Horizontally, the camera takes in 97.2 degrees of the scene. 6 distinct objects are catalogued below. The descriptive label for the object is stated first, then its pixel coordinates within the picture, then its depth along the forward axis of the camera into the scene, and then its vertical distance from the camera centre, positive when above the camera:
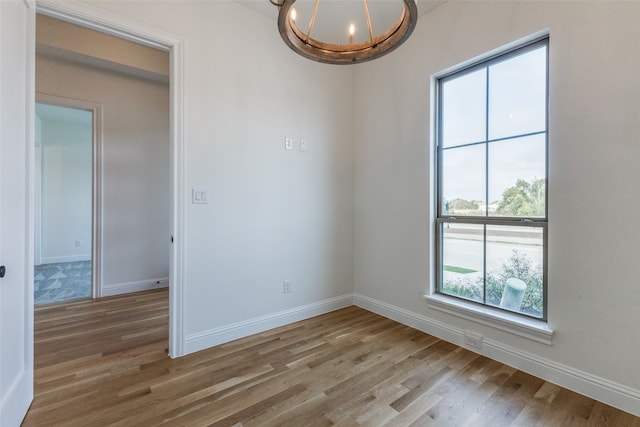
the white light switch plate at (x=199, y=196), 2.29 +0.12
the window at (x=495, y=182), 2.04 +0.25
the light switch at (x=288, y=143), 2.82 +0.69
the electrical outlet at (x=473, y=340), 2.26 -1.03
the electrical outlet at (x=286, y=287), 2.85 -0.76
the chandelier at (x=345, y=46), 1.23 +0.86
